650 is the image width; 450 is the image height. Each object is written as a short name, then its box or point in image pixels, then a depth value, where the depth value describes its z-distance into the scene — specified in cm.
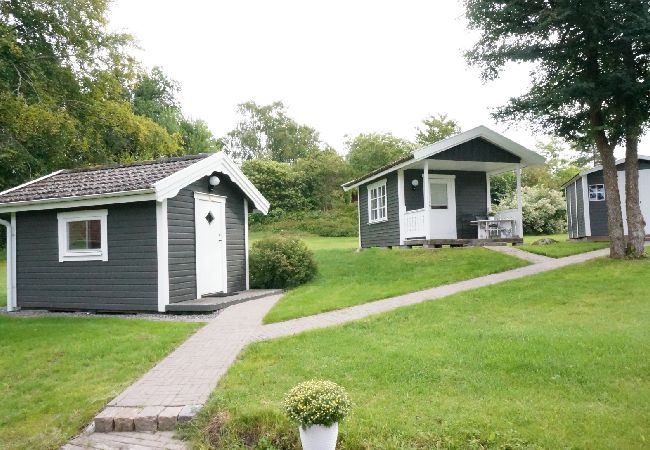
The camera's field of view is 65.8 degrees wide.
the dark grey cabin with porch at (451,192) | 1678
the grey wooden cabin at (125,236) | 1088
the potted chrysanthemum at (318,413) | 388
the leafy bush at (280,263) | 1376
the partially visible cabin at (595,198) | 1953
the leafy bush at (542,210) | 2931
